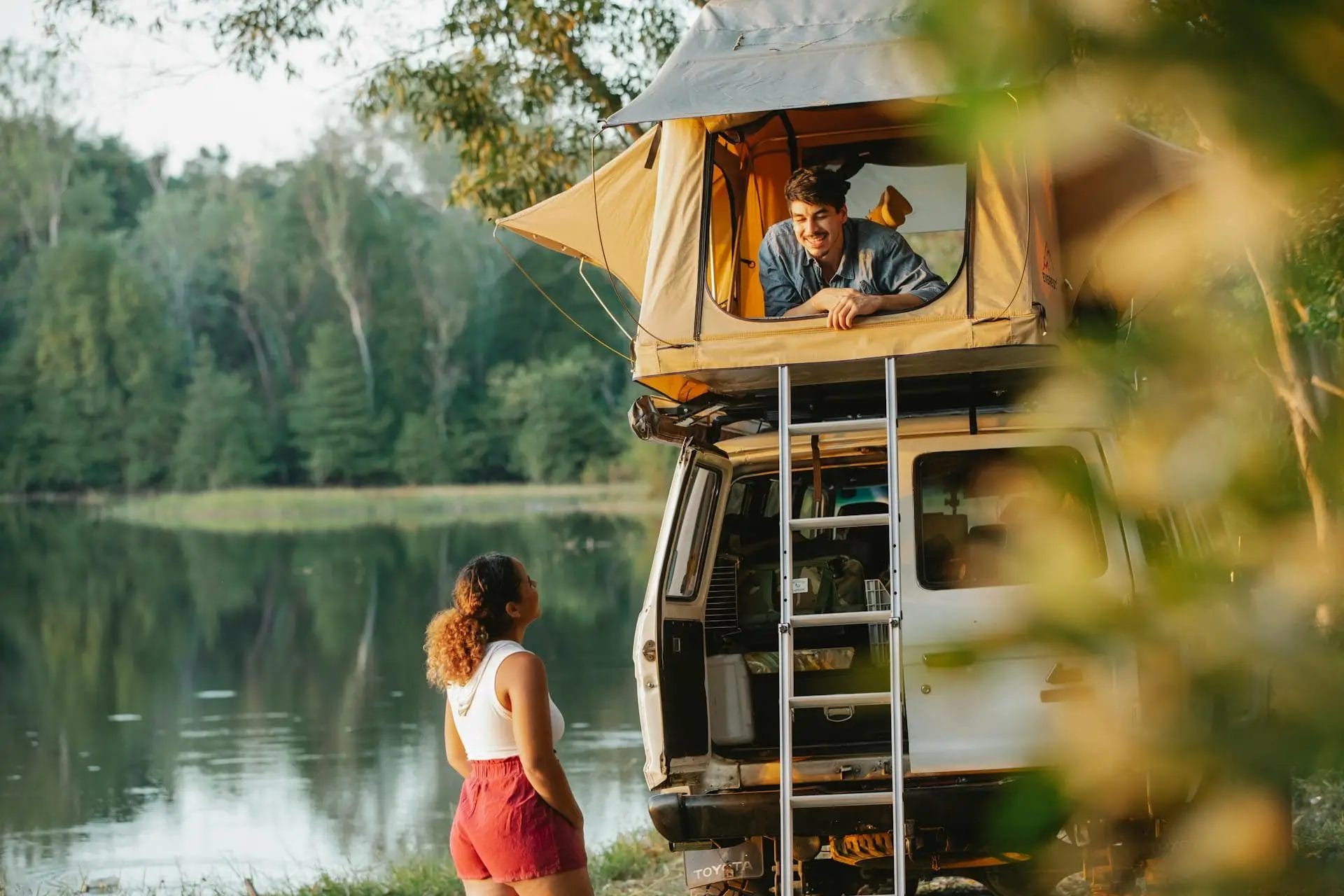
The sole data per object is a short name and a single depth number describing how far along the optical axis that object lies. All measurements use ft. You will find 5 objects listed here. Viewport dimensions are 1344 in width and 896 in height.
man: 40.91
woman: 29.75
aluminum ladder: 32.66
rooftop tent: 36.90
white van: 35.60
